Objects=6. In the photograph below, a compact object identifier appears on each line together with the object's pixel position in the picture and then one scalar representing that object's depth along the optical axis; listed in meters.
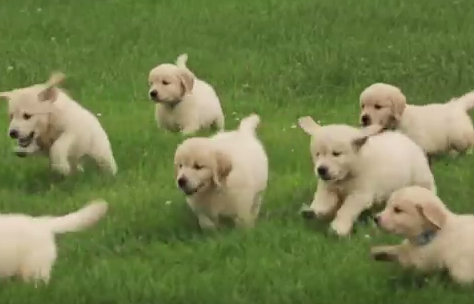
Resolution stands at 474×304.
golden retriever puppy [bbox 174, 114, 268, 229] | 18.48
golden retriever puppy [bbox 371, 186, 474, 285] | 15.50
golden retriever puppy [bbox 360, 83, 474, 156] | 23.28
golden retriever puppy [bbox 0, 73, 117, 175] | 22.28
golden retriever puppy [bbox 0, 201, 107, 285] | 15.49
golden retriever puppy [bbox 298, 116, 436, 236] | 18.67
